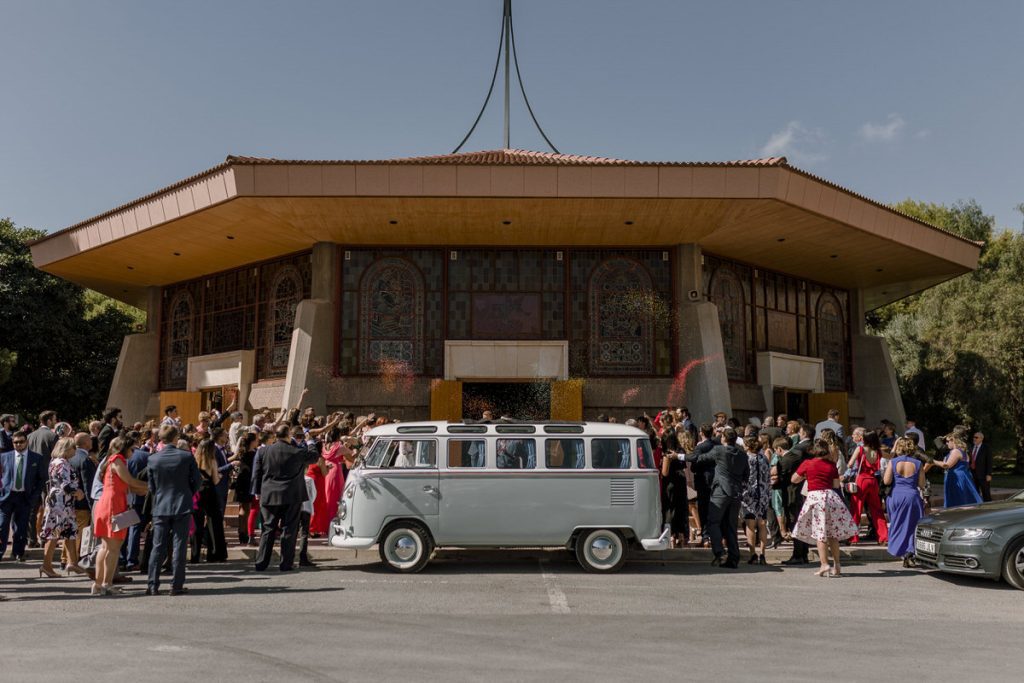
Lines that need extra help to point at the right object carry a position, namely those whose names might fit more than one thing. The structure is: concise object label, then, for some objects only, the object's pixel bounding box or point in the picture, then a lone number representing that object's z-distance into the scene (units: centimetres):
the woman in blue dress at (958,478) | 1259
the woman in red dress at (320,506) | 1249
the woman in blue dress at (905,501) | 1138
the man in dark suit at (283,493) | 1078
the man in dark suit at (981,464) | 1515
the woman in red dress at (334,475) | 1286
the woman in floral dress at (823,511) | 1066
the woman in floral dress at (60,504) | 1045
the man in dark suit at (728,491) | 1123
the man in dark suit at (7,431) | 1243
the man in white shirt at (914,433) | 1548
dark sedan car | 998
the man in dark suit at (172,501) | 928
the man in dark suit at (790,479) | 1189
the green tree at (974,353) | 3131
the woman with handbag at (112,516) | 917
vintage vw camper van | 1070
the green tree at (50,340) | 3378
